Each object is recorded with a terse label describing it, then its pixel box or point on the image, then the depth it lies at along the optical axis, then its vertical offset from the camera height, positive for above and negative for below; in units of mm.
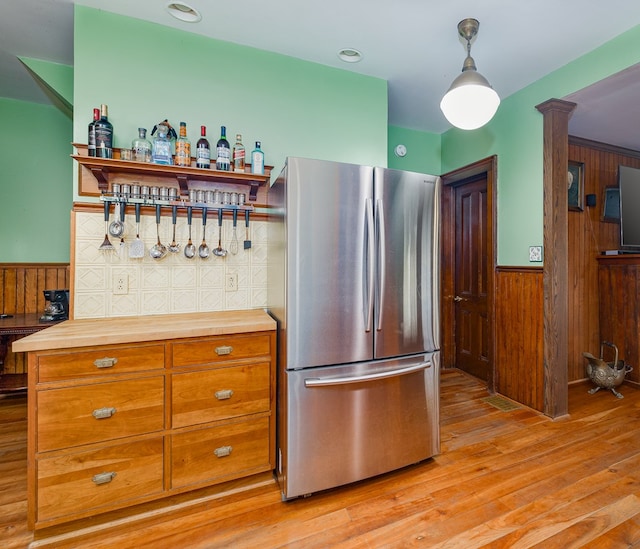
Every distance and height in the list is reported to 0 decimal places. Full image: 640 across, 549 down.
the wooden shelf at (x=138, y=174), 1815 +657
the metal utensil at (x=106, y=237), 1884 +247
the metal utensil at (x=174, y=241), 2023 +239
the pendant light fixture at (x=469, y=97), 1870 +1106
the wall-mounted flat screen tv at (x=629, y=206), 3168 +741
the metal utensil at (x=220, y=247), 2148 +211
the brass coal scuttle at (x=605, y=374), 2990 -921
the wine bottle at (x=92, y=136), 1829 +825
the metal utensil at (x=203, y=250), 2125 +185
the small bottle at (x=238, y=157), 2137 +820
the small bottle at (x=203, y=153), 2039 +812
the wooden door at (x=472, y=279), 3312 -10
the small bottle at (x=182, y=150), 1987 +808
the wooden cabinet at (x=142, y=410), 1425 -669
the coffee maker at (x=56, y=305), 2680 -250
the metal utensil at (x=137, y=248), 1991 +185
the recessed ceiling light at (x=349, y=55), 2277 +1655
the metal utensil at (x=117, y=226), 1942 +317
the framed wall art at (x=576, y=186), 3203 +955
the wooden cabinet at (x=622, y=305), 3170 -282
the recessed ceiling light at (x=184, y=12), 1893 +1643
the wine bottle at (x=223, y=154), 2074 +824
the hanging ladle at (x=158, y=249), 2023 +182
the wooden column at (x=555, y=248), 2484 +243
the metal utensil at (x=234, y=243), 2236 +245
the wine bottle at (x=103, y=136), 1837 +833
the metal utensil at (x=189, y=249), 2086 +189
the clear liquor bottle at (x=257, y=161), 2156 +805
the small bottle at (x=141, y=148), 1946 +809
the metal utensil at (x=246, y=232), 2238 +325
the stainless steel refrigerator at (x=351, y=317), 1622 -216
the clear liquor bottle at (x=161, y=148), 1958 +806
